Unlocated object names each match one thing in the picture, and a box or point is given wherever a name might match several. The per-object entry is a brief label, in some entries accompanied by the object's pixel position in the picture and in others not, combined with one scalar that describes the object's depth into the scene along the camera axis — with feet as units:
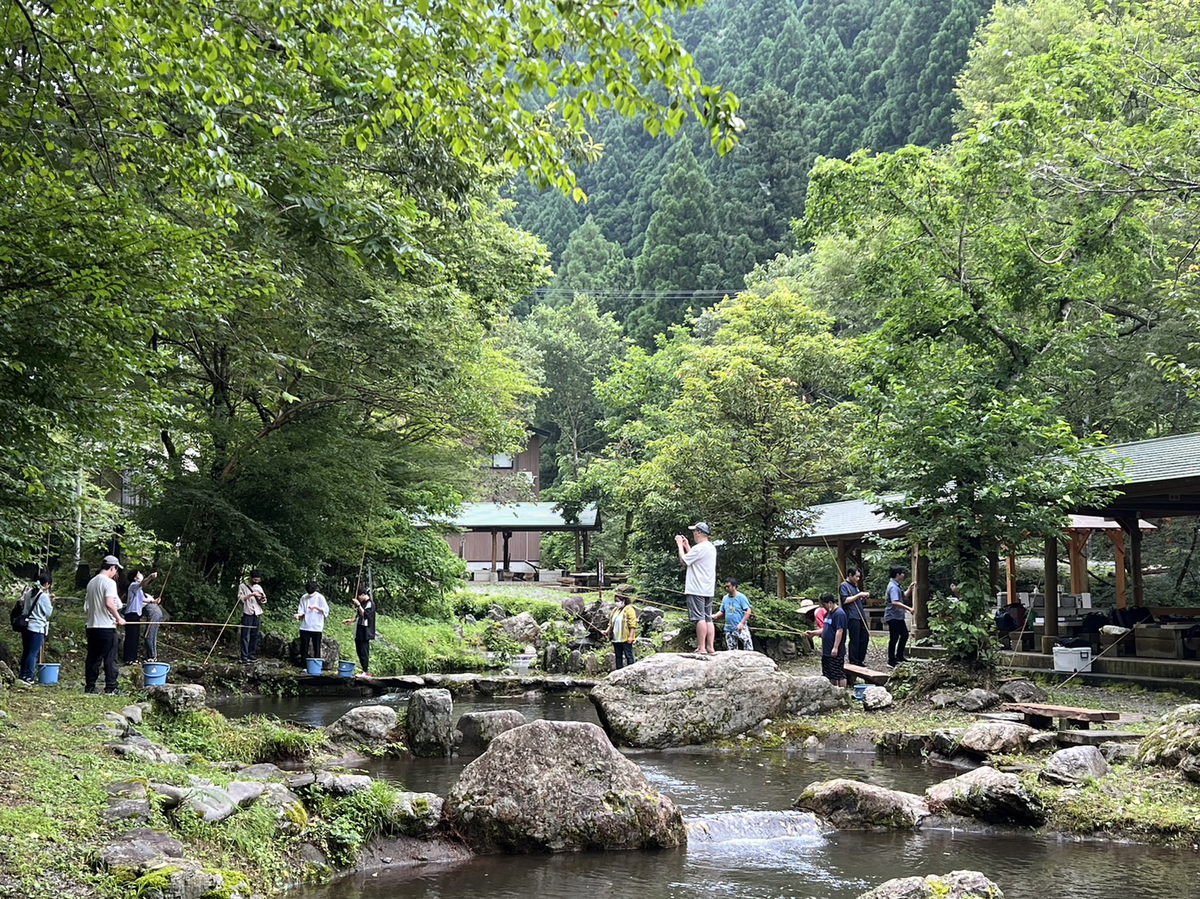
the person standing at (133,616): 48.49
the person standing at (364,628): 57.47
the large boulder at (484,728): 38.32
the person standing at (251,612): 54.60
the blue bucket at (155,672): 39.73
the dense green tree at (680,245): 194.80
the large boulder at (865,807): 27.50
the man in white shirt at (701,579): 41.42
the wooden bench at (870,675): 48.70
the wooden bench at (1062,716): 36.63
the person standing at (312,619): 54.95
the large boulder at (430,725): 37.96
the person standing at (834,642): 49.13
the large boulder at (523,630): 82.89
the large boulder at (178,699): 34.53
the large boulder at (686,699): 39.88
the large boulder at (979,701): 41.50
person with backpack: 40.73
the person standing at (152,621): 49.06
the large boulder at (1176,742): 28.73
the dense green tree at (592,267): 224.74
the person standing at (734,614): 52.75
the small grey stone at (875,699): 44.06
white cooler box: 51.24
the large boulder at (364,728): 37.60
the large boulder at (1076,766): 29.19
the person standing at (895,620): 55.21
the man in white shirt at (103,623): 38.22
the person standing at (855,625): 53.21
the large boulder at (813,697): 43.42
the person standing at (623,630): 53.16
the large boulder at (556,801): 25.29
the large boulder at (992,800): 27.25
